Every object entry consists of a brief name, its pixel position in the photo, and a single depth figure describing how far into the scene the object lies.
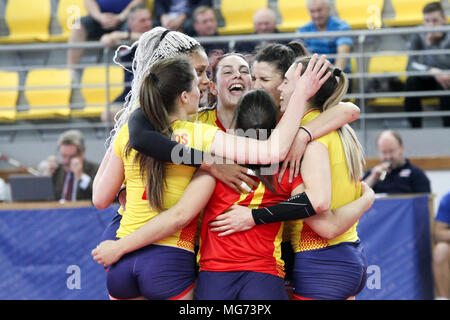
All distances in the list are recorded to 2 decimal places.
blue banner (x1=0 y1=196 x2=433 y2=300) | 9.65
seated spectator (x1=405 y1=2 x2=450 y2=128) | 13.01
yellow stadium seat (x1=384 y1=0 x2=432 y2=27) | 14.89
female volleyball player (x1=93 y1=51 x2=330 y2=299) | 5.01
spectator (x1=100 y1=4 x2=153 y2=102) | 13.60
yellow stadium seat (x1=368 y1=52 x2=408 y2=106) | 14.25
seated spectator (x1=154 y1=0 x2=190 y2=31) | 14.56
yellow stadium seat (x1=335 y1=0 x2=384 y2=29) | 15.30
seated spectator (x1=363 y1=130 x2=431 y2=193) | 11.25
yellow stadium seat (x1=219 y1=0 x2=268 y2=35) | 15.92
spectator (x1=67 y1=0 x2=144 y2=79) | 15.12
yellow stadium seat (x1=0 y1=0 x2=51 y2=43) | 16.89
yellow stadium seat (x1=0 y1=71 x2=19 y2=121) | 15.37
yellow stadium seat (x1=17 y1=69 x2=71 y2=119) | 15.20
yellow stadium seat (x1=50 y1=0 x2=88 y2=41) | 16.36
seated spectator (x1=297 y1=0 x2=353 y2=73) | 13.35
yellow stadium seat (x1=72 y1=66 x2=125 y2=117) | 14.90
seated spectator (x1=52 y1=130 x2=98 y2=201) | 11.92
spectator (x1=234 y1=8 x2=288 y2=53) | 13.70
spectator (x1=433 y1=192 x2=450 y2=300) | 9.84
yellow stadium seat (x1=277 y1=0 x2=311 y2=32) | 15.77
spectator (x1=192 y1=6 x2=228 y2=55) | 14.12
